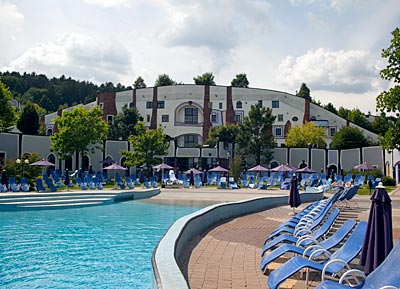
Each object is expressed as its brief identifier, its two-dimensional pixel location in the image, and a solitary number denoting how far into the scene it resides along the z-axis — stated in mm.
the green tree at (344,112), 74106
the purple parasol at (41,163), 26812
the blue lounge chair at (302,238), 6723
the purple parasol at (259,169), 34369
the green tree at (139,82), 83900
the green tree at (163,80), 77812
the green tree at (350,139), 50344
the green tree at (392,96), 16203
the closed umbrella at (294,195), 13453
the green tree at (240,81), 75938
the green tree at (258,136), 47531
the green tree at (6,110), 37188
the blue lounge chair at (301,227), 7938
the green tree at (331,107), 75988
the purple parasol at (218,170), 33875
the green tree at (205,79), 73688
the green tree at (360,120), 66500
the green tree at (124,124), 53938
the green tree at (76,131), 36594
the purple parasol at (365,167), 33812
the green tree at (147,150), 39250
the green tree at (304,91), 77000
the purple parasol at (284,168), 32812
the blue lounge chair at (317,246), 5902
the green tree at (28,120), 46719
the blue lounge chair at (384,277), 3697
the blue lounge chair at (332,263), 4812
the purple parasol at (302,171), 34000
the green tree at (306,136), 51719
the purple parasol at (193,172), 33219
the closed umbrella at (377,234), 5172
